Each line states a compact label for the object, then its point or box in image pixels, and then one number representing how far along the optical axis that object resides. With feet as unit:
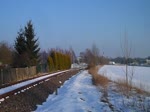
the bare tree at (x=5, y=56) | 131.20
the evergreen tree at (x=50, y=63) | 159.53
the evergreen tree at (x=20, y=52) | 122.61
